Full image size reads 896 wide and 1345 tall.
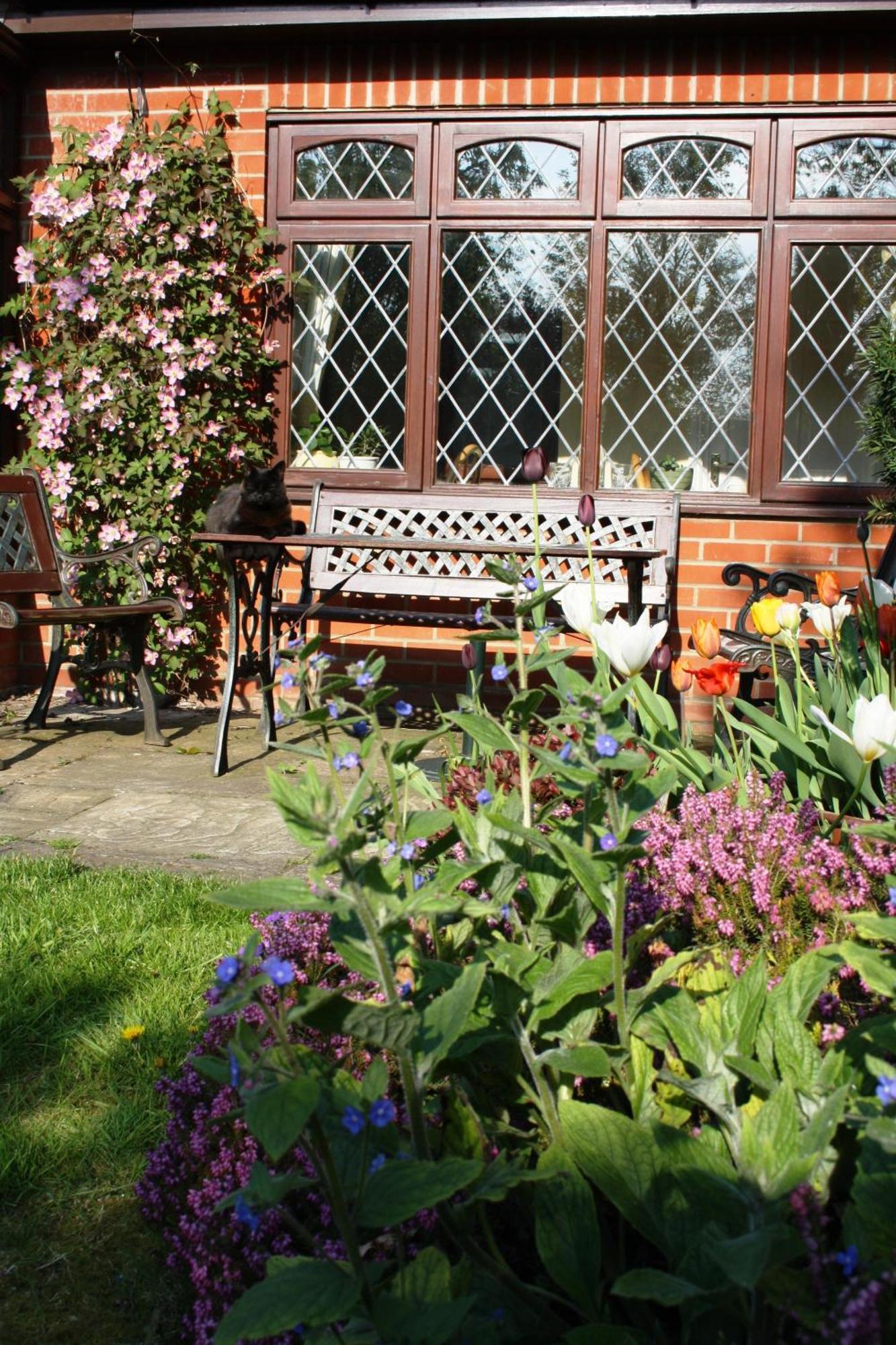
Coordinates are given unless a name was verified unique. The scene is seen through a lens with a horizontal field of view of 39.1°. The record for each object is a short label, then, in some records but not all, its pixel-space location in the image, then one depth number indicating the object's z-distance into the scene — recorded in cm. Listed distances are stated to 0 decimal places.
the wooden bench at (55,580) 528
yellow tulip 234
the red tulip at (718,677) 211
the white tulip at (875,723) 174
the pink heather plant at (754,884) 176
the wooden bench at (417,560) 493
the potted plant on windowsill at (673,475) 630
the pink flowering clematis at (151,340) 609
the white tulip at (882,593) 273
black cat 496
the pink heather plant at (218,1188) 141
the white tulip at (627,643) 181
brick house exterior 575
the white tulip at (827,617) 241
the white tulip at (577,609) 202
